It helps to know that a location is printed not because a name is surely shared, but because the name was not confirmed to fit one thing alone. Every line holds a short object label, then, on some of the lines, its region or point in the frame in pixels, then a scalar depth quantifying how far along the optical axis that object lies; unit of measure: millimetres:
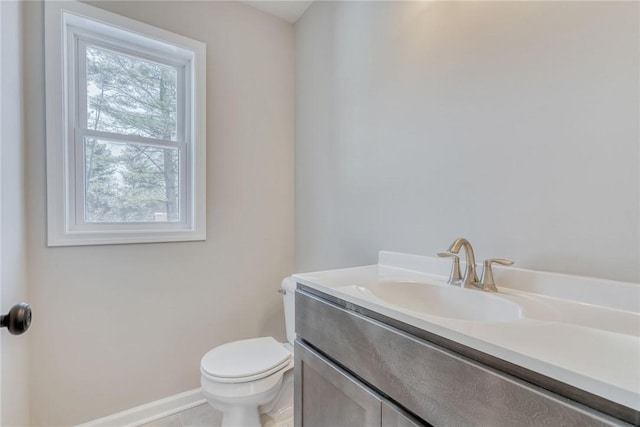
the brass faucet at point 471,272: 911
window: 1380
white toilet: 1275
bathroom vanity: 456
